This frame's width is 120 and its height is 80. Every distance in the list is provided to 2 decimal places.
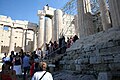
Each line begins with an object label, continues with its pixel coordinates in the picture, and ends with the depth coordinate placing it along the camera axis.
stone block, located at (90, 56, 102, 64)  3.62
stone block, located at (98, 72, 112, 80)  2.95
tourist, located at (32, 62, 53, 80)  1.80
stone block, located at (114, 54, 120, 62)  3.13
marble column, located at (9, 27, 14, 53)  17.20
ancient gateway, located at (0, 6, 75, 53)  11.75
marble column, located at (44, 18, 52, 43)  13.02
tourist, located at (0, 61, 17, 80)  2.20
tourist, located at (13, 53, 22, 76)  4.39
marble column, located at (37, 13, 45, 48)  13.51
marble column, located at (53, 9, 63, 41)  11.55
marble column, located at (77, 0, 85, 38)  7.22
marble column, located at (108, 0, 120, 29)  5.00
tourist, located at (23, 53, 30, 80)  4.70
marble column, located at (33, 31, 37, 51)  18.07
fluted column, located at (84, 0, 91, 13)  7.34
